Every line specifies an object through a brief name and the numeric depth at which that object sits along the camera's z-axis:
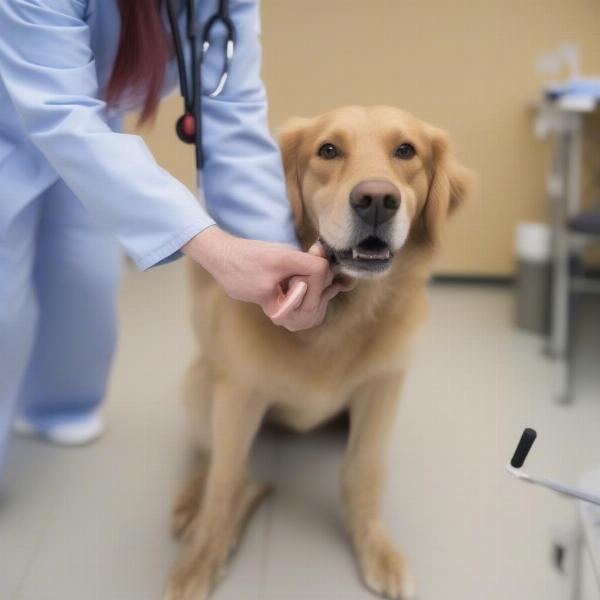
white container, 2.23
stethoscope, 0.95
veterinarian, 0.87
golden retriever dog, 0.97
